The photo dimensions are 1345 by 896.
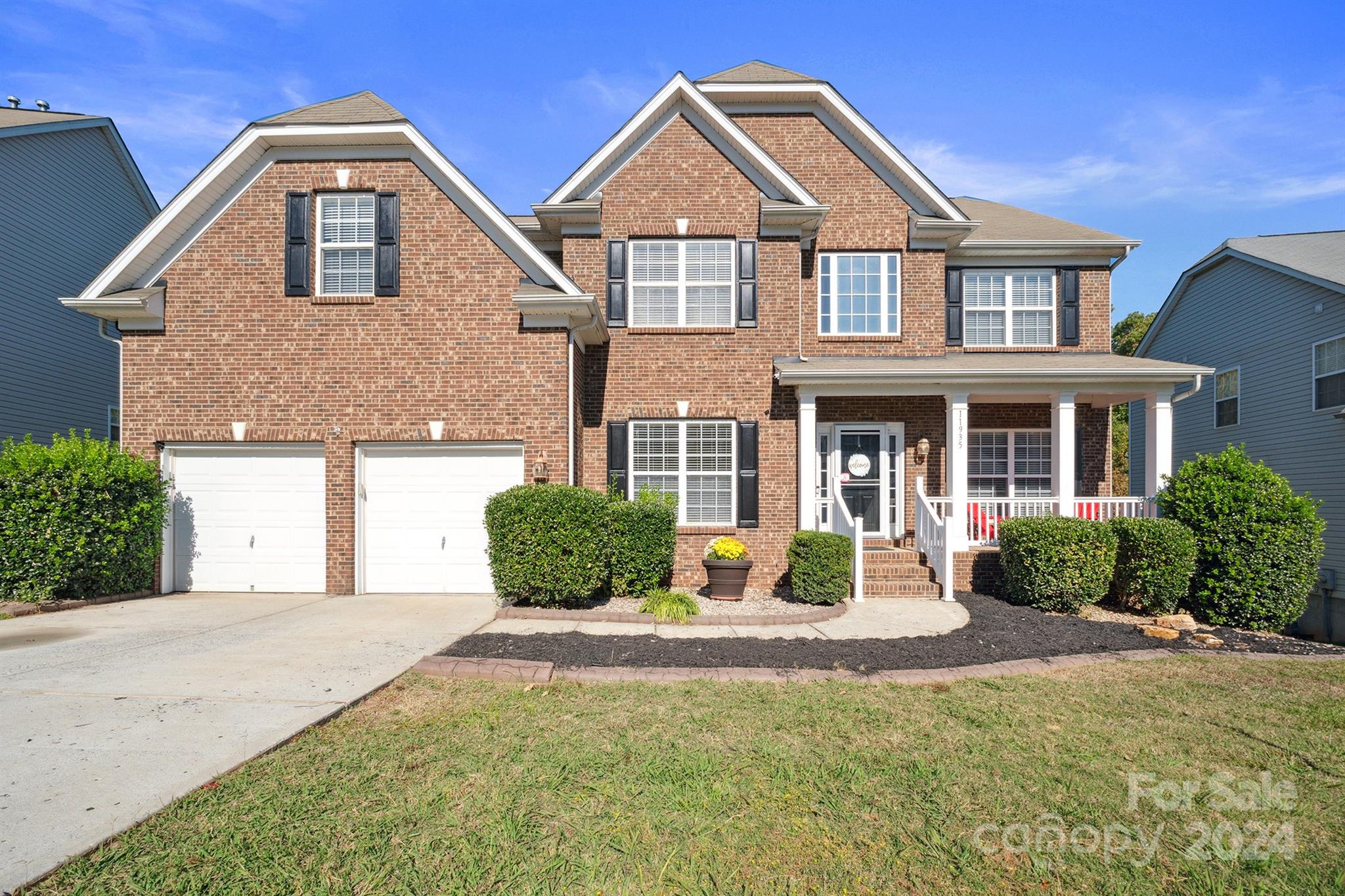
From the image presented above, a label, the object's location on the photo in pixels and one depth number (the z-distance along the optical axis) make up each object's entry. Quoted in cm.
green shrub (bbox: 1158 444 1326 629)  920
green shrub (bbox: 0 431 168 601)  898
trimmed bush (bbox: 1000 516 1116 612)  942
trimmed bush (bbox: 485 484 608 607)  896
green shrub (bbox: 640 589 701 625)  873
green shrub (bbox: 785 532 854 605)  977
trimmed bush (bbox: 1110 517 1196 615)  923
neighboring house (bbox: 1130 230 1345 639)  1395
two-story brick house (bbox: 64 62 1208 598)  1040
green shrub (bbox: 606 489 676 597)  982
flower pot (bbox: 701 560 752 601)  1000
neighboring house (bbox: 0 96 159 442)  1352
